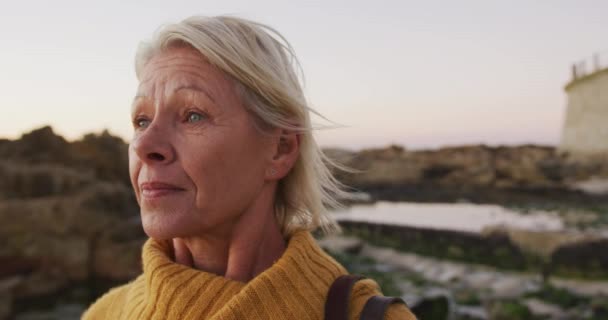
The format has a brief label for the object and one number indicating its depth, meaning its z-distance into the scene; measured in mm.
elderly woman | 539
